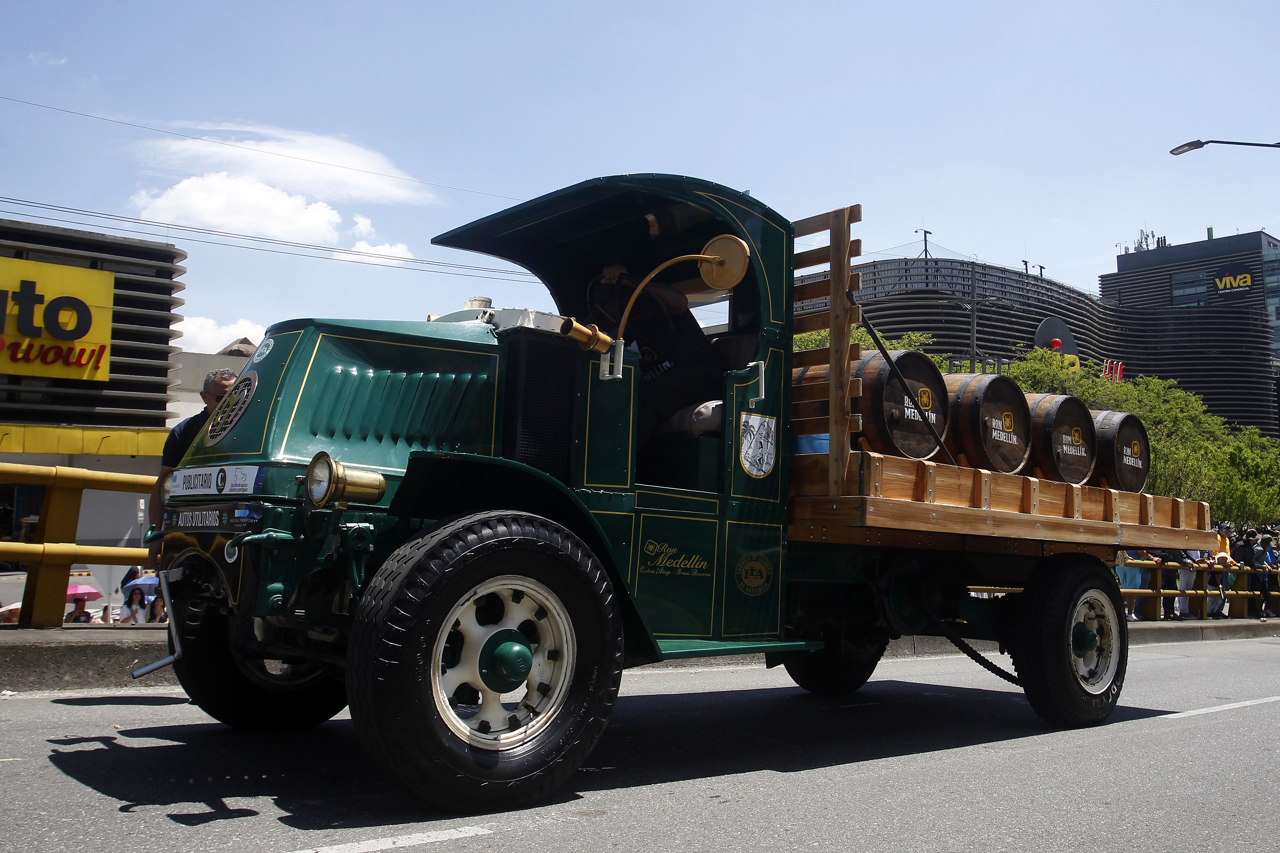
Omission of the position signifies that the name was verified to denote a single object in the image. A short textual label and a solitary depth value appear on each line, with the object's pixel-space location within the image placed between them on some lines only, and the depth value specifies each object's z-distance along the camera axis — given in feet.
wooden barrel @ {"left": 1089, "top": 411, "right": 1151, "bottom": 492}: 22.82
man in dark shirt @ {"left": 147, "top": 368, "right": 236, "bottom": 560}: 18.54
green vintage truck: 11.85
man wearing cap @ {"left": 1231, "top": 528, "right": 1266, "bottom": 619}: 60.64
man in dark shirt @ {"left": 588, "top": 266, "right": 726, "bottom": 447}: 17.34
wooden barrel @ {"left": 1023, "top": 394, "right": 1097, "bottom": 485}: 21.35
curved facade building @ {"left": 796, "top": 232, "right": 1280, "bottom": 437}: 178.60
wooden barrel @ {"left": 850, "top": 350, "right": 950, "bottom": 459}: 18.08
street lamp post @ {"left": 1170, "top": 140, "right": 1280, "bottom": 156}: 47.26
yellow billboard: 62.75
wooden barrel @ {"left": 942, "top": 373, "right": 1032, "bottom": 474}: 19.92
